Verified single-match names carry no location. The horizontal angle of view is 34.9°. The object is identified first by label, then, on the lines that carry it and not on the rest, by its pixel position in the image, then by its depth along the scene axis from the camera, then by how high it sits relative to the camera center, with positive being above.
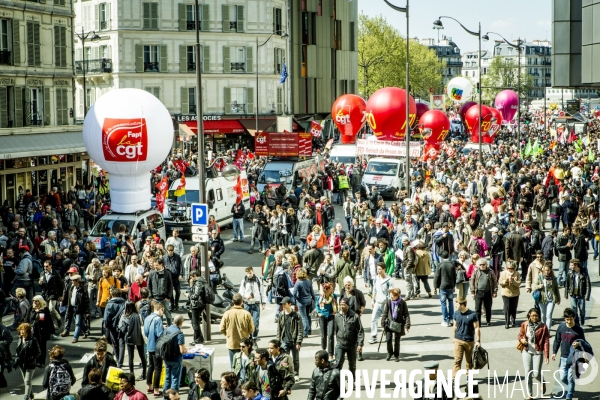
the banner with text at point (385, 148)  32.34 -0.56
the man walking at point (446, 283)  17.88 -2.83
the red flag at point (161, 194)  27.61 -1.75
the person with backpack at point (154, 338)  14.15 -3.03
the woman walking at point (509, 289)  17.53 -2.92
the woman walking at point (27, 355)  14.06 -3.23
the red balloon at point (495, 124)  56.84 +0.42
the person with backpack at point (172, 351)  13.62 -3.10
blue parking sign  17.53 -1.47
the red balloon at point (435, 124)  48.03 +0.37
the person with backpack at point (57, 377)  12.36 -3.14
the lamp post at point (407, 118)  29.66 +0.44
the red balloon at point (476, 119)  55.91 +0.70
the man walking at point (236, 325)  14.46 -2.90
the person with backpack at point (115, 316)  15.46 -2.94
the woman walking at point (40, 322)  15.03 -2.96
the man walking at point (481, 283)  17.47 -2.78
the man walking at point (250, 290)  16.61 -2.73
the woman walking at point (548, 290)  16.67 -2.79
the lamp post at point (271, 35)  59.42 +6.14
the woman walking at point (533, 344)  13.66 -3.07
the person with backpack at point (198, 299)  16.86 -2.93
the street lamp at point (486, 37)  40.71 +4.04
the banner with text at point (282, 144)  37.38 -0.44
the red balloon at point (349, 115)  49.00 +0.88
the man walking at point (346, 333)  14.22 -2.99
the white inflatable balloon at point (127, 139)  25.83 -0.11
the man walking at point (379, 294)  16.70 -2.86
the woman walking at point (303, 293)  16.69 -2.80
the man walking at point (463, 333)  14.19 -3.00
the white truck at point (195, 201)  29.08 -2.11
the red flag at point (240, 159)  36.21 -0.99
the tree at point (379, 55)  99.81 +8.04
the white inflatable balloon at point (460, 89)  70.44 +3.11
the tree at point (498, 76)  141.62 +8.30
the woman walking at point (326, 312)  15.40 -2.94
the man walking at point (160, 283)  17.75 -2.76
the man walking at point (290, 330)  14.62 -3.01
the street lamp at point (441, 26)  36.94 +4.13
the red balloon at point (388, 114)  41.72 +0.80
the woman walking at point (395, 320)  15.57 -3.07
